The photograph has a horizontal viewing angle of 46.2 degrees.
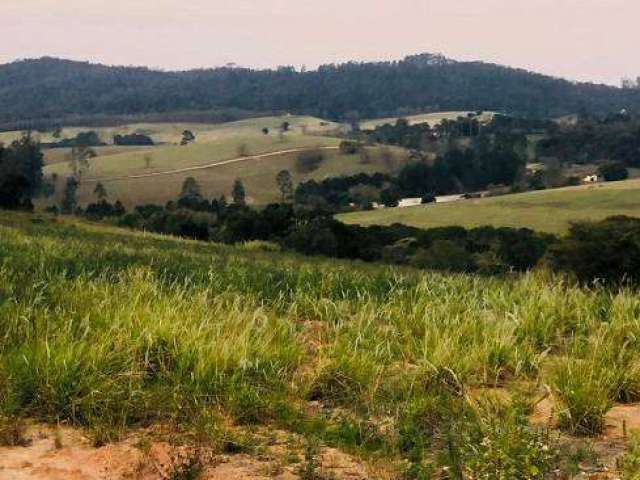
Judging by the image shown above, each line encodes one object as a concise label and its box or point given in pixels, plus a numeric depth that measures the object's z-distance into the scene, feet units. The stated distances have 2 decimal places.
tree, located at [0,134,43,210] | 258.78
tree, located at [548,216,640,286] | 155.33
